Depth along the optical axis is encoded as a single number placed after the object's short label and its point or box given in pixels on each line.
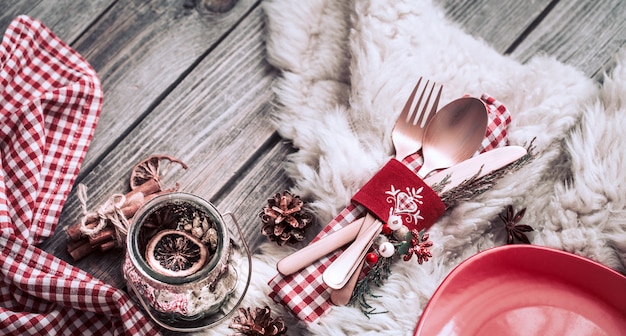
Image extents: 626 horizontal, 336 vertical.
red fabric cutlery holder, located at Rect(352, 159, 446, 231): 0.68
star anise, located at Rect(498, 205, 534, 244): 0.72
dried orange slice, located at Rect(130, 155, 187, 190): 0.77
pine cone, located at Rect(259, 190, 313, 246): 0.73
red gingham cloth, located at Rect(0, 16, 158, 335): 0.71
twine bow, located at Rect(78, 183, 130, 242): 0.70
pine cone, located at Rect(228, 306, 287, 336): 0.69
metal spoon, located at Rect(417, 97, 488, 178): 0.71
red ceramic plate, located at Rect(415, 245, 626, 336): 0.66
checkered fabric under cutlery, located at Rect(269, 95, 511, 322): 0.68
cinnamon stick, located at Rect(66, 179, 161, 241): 0.74
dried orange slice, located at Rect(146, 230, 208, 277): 0.66
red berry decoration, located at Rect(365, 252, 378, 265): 0.66
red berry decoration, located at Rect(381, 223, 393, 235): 0.67
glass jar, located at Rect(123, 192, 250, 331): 0.63
